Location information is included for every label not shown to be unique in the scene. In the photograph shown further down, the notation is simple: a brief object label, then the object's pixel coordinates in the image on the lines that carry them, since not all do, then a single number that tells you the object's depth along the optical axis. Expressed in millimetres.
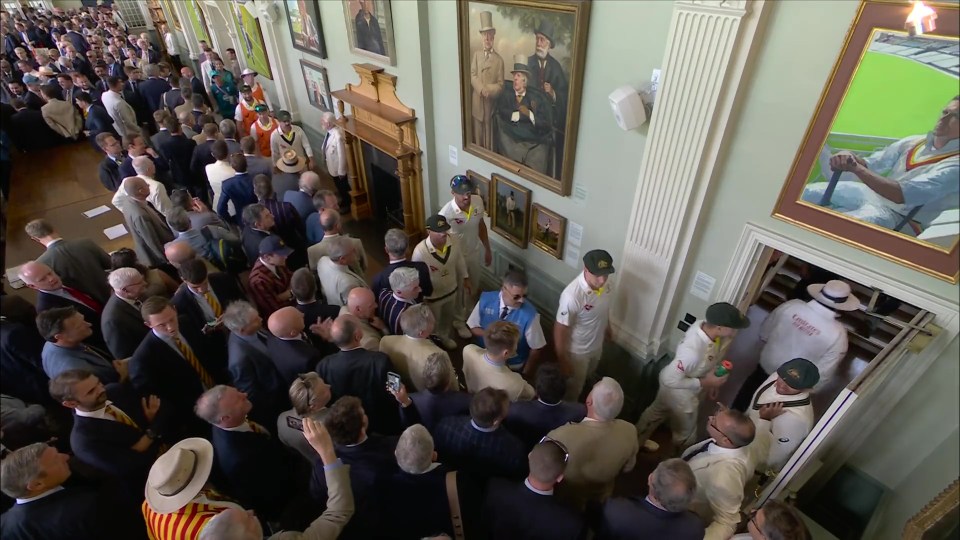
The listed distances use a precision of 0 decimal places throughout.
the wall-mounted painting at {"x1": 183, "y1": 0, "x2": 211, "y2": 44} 10141
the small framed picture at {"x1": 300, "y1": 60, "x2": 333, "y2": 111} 6602
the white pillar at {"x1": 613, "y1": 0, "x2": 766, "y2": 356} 2465
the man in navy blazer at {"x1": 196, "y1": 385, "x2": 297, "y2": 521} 2328
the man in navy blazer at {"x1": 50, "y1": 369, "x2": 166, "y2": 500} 2354
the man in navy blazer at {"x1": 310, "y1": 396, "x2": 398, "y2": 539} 2230
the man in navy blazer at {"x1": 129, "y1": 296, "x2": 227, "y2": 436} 2904
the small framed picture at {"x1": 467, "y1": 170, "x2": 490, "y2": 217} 4664
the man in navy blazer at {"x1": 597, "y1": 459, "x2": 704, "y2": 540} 2078
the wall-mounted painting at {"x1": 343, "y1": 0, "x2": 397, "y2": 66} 4762
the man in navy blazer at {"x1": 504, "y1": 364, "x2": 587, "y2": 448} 2568
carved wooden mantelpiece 5234
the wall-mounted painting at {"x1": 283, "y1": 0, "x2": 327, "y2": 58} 6035
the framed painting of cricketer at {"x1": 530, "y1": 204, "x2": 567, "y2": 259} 4117
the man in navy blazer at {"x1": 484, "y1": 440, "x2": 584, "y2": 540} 2078
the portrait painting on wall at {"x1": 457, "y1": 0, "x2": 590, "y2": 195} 3275
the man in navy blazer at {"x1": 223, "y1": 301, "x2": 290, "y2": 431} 2838
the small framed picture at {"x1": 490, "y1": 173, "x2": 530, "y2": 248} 4363
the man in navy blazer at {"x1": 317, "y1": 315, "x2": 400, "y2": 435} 2773
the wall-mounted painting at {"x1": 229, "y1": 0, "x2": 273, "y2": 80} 7773
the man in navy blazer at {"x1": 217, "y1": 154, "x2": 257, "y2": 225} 4828
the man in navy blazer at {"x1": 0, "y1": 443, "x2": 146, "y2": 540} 1970
